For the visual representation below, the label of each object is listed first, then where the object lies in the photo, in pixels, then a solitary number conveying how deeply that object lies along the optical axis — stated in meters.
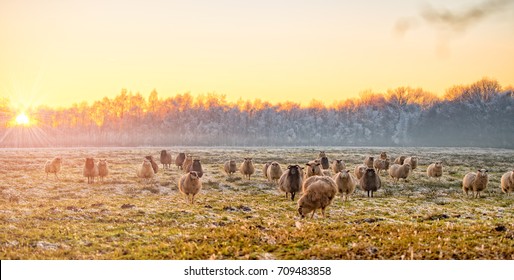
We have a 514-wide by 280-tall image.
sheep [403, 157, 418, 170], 41.16
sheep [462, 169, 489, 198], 26.06
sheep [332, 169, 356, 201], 23.58
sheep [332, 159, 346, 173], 36.03
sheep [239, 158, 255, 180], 34.88
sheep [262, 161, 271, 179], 35.04
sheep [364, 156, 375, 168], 42.03
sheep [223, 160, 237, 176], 37.03
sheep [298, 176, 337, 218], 16.94
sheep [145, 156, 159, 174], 36.75
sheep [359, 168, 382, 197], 25.84
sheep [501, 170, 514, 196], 26.72
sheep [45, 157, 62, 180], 33.53
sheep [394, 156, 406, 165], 42.91
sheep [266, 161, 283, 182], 31.22
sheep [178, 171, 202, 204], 22.47
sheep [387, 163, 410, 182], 33.91
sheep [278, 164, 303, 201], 22.92
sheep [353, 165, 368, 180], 31.98
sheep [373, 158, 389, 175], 40.88
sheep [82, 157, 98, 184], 30.42
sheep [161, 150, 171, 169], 43.25
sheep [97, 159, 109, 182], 30.95
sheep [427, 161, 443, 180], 35.14
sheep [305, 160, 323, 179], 25.49
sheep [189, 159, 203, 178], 31.58
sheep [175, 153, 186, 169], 43.48
